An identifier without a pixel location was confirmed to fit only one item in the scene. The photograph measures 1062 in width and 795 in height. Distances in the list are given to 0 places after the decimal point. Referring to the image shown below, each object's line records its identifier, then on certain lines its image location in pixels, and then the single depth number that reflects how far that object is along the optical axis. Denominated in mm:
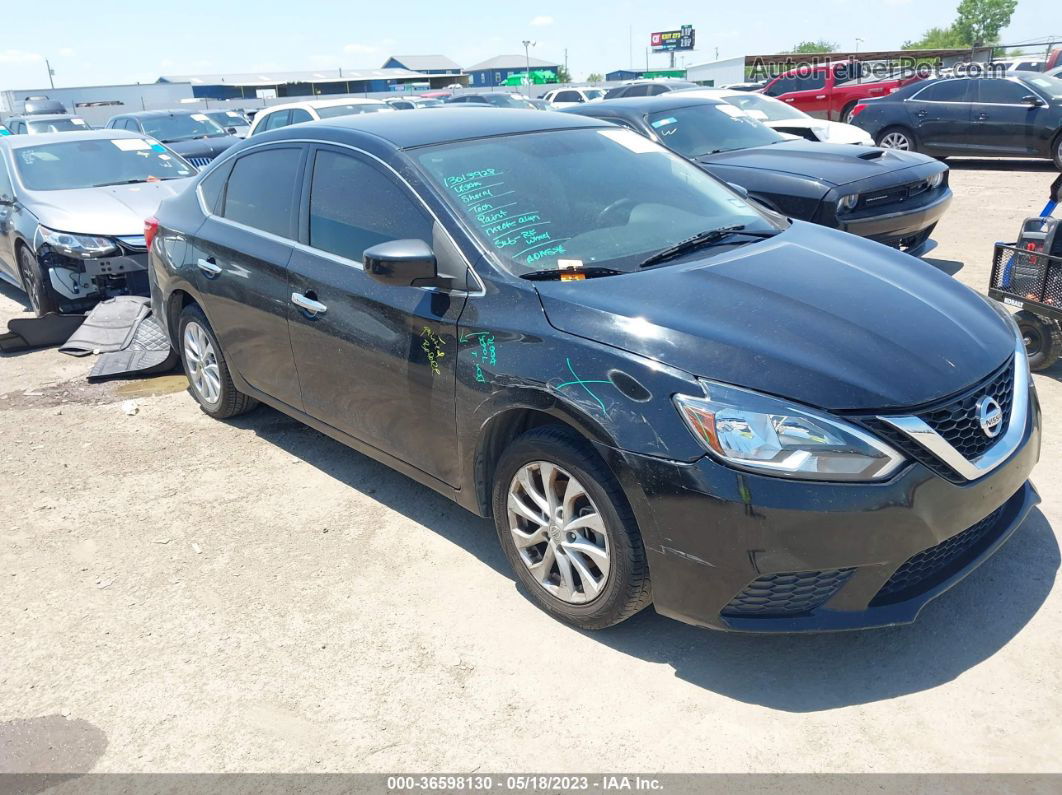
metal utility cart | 4906
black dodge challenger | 6836
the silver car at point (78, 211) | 7340
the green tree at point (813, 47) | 104875
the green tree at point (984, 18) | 103625
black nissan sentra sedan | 2684
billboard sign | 100312
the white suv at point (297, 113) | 14625
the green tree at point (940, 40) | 100188
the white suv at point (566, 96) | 27056
